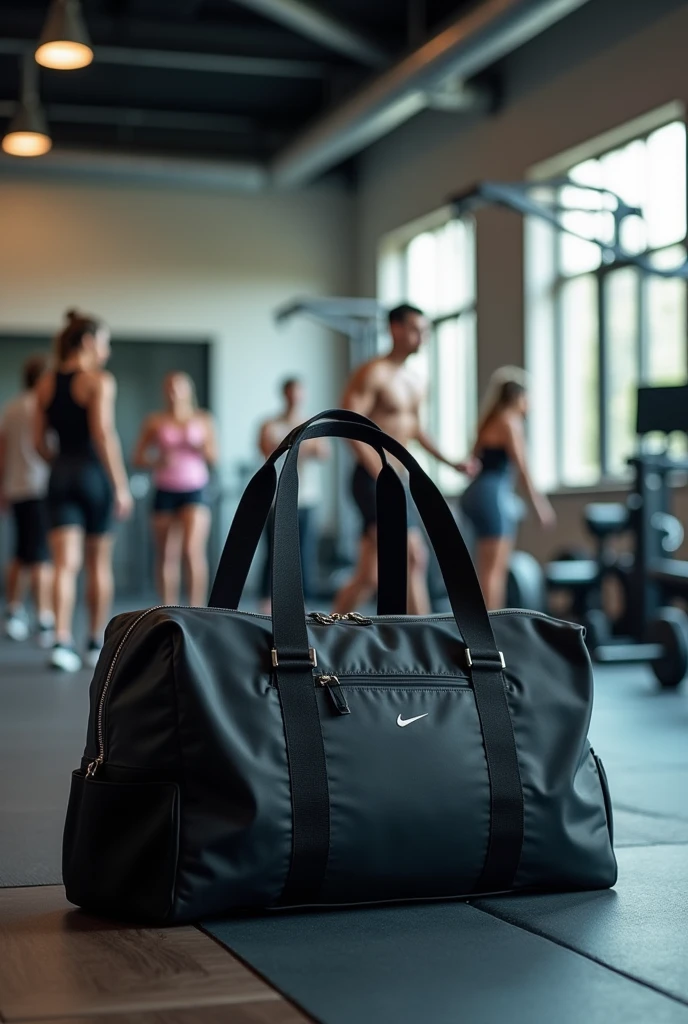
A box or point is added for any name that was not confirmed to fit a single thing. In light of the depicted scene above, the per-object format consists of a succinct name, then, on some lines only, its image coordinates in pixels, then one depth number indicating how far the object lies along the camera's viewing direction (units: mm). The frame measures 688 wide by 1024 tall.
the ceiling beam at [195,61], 9559
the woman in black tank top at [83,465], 5426
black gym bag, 1709
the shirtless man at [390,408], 5305
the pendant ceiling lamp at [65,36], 6719
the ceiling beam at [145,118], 11172
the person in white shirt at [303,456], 7953
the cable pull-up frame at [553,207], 6109
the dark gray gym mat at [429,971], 1419
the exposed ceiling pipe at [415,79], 7320
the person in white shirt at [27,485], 7035
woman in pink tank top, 6891
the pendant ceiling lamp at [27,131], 8617
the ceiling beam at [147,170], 10867
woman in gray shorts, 6531
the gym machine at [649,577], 5227
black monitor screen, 5465
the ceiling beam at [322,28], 8461
